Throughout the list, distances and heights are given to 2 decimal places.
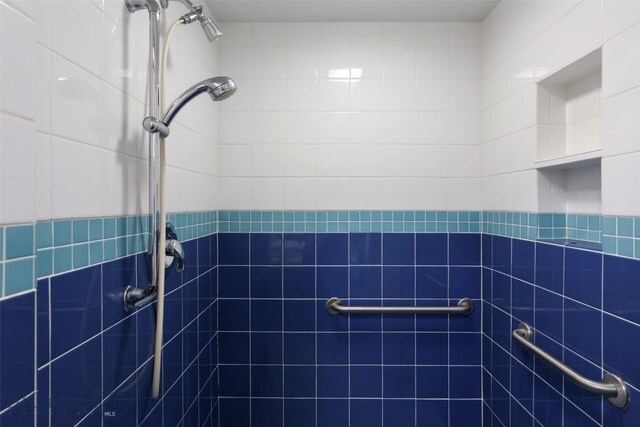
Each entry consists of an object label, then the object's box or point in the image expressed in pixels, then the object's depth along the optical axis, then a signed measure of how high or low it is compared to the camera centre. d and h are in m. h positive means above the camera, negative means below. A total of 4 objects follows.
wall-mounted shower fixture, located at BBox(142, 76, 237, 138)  1.08 +0.37
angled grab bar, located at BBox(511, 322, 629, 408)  0.96 -0.49
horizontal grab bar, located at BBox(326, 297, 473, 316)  1.79 -0.50
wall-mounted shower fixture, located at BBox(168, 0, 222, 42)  1.15 +0.63
